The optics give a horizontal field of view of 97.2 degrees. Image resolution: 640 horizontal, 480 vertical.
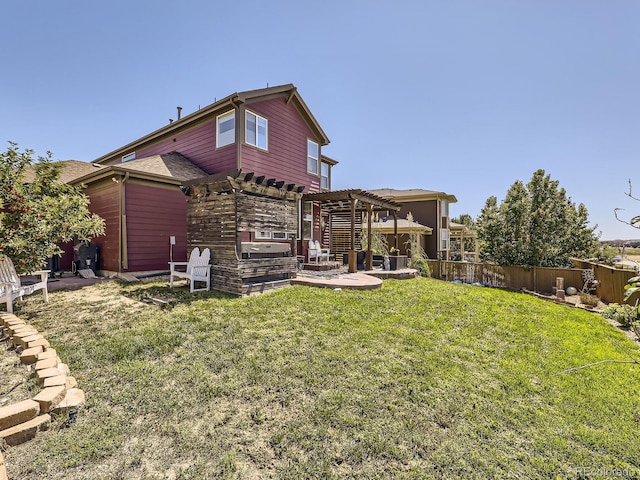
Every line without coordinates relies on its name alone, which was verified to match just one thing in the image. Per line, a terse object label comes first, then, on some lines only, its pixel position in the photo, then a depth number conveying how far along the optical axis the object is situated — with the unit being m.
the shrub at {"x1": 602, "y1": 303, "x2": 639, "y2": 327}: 6.13
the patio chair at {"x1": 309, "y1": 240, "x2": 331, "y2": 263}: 11.42
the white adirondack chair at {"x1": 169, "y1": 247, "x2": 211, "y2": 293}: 6.58
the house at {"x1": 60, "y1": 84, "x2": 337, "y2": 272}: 8.80
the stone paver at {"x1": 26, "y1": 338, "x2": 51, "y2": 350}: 3.47
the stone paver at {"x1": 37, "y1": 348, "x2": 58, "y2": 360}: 3.20
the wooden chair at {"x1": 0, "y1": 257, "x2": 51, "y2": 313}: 4.75
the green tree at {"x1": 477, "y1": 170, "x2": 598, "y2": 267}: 13.61
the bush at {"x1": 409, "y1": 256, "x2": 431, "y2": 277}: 12.77
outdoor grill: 9.26
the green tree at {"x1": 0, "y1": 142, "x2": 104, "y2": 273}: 4.98
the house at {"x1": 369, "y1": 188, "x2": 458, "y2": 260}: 19.95
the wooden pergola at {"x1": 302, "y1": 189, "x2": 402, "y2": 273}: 9.81
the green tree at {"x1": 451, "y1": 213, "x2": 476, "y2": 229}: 39.13
